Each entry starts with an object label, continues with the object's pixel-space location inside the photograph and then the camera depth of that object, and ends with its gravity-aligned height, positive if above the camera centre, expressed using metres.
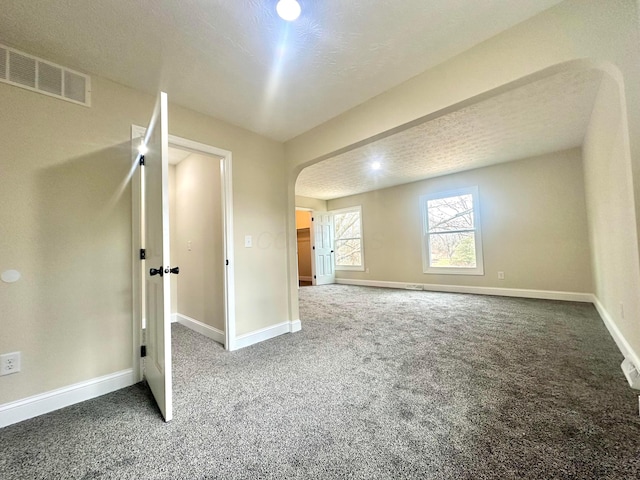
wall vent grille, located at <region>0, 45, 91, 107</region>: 1.57 +1.18
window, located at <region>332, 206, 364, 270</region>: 6.69 +0.24
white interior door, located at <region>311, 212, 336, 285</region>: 6.79 +0.00
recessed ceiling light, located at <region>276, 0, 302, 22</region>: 1.36 +1.29
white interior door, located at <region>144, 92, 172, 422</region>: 1.45 -0.03
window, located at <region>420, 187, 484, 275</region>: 4.89 +0.21
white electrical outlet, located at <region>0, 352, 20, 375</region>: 1.50 -0.60
